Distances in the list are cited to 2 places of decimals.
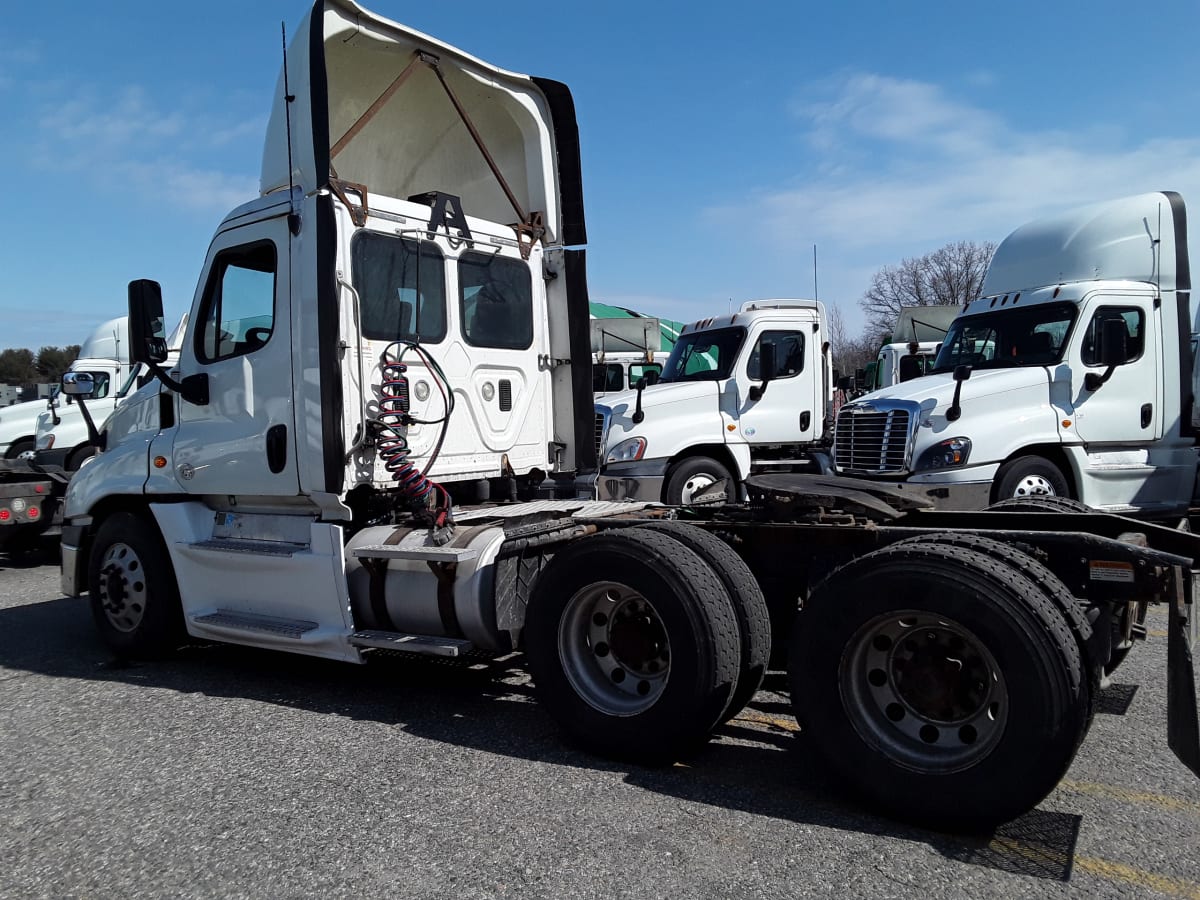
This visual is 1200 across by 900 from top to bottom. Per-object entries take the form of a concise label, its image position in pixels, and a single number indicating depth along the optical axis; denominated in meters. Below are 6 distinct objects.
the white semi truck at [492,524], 3.69
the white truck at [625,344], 19.34
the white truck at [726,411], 11.00
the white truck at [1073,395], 8.92
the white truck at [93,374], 14.34
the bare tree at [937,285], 56.81
